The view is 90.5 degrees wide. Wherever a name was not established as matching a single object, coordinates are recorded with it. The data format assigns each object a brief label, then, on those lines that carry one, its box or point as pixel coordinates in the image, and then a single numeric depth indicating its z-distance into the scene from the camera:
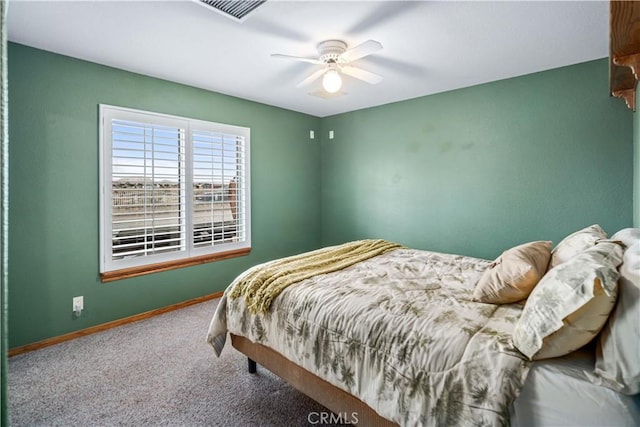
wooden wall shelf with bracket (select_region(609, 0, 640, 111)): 1.29
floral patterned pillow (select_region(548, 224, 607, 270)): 1.61
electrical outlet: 2.92
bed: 1.13
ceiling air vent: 1.98
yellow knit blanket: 2.00
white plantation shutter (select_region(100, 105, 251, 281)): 3.10
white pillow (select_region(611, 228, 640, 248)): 1.45
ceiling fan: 2.36
